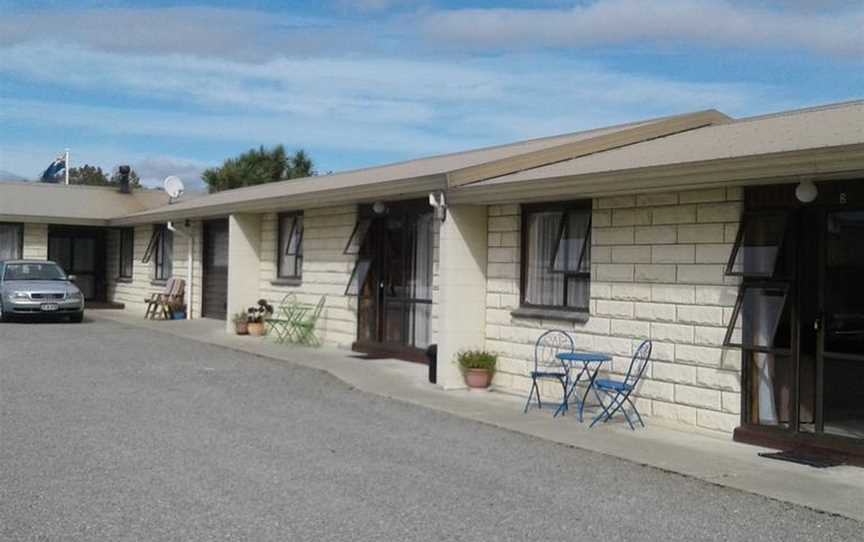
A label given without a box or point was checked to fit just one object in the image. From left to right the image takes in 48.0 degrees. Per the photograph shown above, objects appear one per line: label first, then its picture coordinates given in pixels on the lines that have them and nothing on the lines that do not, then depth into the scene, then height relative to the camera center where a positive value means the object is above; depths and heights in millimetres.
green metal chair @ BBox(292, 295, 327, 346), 16578 -899
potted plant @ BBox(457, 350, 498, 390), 11641 -1061
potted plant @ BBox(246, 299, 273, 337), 18141 -771
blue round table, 9562 -895
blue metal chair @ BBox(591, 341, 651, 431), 9273 -1003
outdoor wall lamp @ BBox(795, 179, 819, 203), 7980 +788
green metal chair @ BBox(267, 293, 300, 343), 17016 -784
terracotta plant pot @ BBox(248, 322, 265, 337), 18141 -996
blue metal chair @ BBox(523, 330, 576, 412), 10898 -807
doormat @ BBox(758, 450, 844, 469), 7799 -1408
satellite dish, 27406 +2453
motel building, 8234 +243
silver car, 20203 -524
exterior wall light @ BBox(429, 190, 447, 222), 11820 +924
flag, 42281 +4455
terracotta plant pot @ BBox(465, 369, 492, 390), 11633 -1181
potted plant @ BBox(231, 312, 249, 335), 18281 -913
